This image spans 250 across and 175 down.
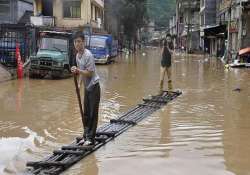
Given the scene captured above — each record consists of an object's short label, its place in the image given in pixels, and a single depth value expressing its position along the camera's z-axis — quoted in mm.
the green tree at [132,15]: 67688
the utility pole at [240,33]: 38719
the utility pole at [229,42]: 40994
